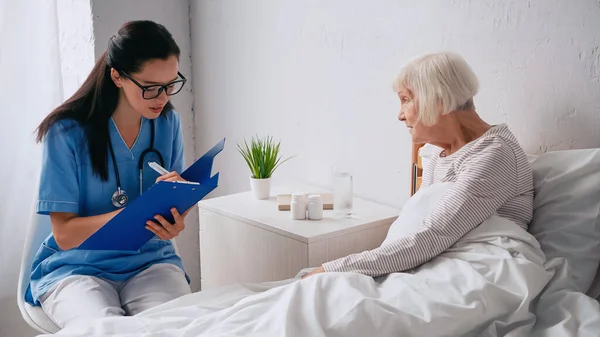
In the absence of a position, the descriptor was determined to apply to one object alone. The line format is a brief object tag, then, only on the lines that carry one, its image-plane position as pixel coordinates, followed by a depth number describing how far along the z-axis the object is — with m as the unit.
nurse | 1.78
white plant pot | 2.37
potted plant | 2.37
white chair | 1.81
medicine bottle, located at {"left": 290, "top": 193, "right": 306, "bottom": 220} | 2.11
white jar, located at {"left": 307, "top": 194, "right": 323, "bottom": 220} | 2.10
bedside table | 1.98
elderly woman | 1.56
